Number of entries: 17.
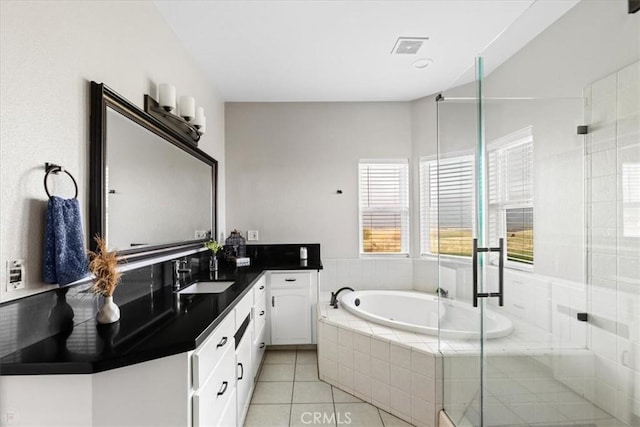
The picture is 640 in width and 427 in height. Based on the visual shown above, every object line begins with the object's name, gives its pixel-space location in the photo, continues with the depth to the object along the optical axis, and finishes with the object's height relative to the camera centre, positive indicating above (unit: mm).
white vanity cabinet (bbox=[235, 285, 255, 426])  1888 -875
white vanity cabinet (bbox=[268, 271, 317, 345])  3113 -902
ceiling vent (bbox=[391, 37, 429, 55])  2438 +1354
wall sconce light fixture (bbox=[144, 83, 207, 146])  1992 +719
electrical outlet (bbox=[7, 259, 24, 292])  1022 -188
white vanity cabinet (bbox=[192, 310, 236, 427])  1180 -694
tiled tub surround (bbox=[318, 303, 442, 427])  2018 -1046
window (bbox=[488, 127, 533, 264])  1619 +122
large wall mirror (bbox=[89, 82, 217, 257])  1444 +213
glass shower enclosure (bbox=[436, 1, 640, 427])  1285 -155
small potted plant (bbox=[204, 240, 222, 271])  2881 -332
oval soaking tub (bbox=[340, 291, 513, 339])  1686 -809
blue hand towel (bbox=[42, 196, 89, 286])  1143 -100
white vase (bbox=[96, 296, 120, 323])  1330 -403
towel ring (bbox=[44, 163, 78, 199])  1162 +179
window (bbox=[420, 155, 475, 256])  1897 +78
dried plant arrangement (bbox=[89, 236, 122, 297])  1262 -219
